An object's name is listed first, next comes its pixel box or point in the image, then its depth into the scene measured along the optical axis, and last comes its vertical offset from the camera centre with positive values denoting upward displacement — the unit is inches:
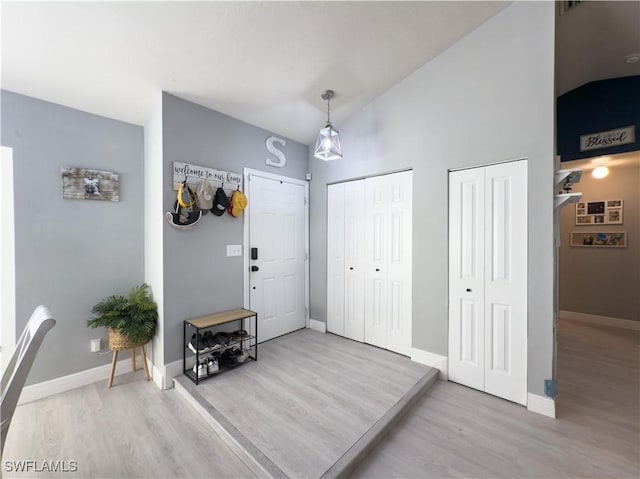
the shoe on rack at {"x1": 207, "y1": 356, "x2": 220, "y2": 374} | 102.7 -50.0
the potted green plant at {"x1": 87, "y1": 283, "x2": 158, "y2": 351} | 97.5 -30.7
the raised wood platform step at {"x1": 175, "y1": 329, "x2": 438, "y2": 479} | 67.1 -54.1
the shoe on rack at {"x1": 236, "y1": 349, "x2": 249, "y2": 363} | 112.0 -50.6
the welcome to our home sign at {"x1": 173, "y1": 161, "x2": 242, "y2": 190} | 103.3 +25.3
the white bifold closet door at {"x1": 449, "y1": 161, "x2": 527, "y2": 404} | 91.0 -15.3
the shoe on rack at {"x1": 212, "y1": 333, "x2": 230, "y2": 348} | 105.7 -41.8
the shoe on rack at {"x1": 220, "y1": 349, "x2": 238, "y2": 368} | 110.2 -51.4
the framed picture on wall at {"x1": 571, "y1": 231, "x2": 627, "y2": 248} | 167.2 -1.3
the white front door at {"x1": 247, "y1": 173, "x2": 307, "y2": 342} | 131.7 -9.0
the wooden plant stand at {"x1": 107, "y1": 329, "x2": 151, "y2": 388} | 98.8 -40.4
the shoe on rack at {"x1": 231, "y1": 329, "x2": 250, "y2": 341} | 111.7 -41.9
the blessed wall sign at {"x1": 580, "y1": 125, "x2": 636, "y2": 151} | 129.6 +49.9
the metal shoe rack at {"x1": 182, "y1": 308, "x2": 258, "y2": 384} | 99.8 -37.0
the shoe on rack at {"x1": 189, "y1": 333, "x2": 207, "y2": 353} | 99.7 -41.2
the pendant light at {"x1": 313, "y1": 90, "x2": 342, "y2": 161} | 111.4 +38.8
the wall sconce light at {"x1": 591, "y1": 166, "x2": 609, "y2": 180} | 167.6 +41.4
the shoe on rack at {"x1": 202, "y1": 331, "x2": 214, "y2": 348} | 104.0 -40.7
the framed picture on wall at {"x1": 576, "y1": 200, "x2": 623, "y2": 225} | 169.3 +16.3
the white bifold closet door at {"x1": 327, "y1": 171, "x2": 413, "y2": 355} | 121.0 -11.6
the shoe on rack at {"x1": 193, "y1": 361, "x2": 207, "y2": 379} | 97.8 -49.5
